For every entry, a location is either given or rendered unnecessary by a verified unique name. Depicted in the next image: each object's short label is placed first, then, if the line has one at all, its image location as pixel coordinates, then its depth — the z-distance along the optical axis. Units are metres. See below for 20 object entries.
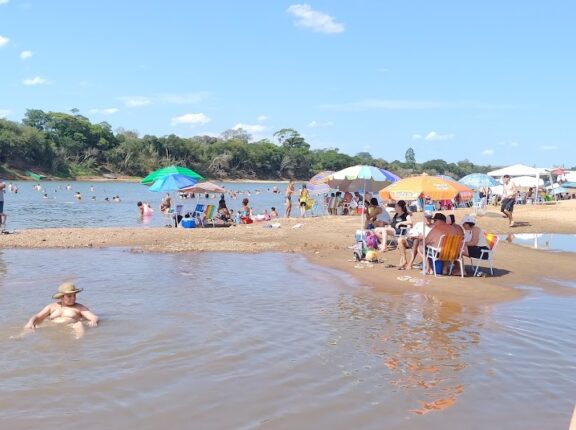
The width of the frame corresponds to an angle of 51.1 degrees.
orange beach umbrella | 10.20
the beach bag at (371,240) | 12.62
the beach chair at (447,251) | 9.88
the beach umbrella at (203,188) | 18.82
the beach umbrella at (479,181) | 22.05
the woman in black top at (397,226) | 12.65
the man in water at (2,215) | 15.75
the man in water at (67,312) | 6.80
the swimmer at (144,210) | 26.06
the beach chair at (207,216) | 19.20
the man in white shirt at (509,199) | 18.41
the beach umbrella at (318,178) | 23.44
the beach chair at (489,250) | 10.22
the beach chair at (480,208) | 21.39
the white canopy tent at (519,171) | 21.80
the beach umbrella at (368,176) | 14.84
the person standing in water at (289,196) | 22.50
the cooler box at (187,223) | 18.45
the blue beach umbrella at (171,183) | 17.77
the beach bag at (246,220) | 20.51
